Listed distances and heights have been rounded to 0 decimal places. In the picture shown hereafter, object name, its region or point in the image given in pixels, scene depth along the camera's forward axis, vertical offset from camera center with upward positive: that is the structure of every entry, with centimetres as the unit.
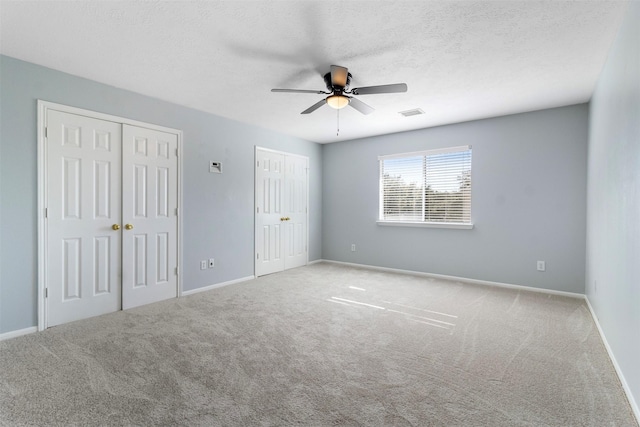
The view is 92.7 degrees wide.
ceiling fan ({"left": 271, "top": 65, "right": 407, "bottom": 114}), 275 +113
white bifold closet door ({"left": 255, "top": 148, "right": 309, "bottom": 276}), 527 -5
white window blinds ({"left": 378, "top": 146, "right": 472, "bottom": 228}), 491 +38
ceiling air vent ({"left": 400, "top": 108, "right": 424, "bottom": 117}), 424 +139
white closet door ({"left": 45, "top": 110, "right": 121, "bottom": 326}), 307 -11
